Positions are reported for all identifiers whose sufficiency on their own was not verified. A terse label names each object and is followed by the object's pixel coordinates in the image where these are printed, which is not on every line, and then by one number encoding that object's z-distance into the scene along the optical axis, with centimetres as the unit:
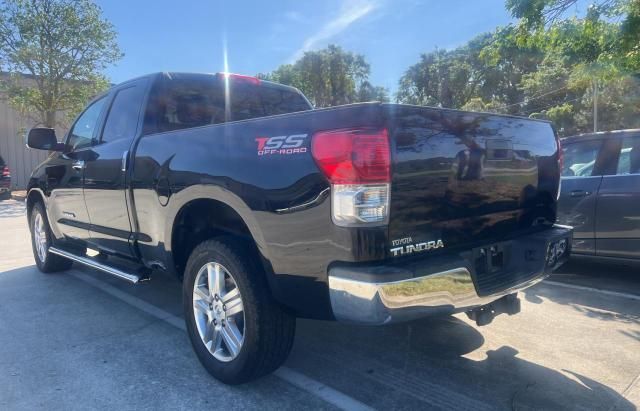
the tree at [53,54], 1894
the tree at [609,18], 685
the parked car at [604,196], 446
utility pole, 2114
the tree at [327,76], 3978
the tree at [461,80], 4288
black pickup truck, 217
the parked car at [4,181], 1805
